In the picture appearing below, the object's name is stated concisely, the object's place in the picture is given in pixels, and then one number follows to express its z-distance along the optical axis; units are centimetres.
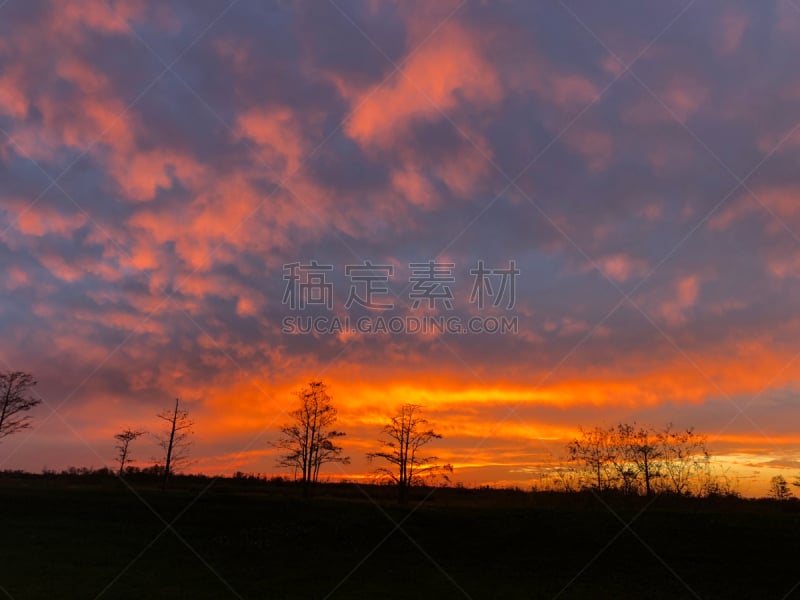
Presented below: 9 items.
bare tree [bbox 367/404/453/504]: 4291
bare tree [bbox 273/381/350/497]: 4569
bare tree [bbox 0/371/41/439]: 5184
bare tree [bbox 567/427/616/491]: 3570
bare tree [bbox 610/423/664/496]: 3438
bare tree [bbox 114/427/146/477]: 6181
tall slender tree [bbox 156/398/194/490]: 5050
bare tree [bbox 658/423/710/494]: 3322
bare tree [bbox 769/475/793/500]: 3544
